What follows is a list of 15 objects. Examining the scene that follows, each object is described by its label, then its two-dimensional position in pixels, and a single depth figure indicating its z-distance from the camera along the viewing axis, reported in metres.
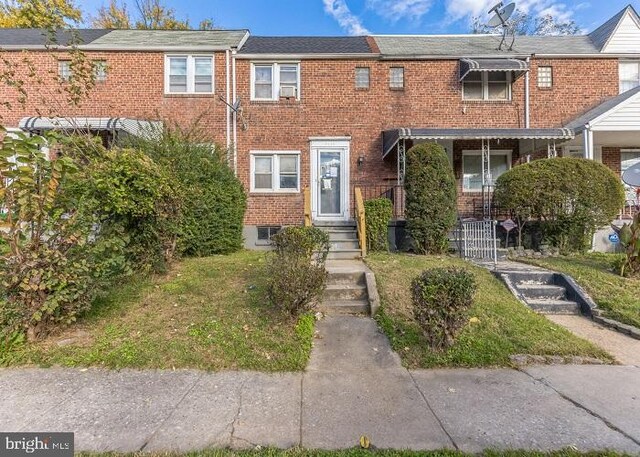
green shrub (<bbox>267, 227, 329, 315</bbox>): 4.36
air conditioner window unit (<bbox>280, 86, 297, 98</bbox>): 10.92
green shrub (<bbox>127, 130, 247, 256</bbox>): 6.83
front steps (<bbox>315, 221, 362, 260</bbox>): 7.89
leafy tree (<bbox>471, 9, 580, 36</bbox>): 25.86
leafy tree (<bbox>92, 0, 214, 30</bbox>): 21.03
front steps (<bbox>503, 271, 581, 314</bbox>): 5.61
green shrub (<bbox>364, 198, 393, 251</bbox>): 8.17
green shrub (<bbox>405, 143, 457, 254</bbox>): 7.76
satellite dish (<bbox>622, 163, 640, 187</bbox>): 6.40
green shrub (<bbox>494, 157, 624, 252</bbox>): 8.02
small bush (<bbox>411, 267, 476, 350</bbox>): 3.83
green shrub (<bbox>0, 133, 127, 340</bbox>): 3.85
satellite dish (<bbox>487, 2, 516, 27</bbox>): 11.60
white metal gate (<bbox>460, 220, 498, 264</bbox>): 7.98
